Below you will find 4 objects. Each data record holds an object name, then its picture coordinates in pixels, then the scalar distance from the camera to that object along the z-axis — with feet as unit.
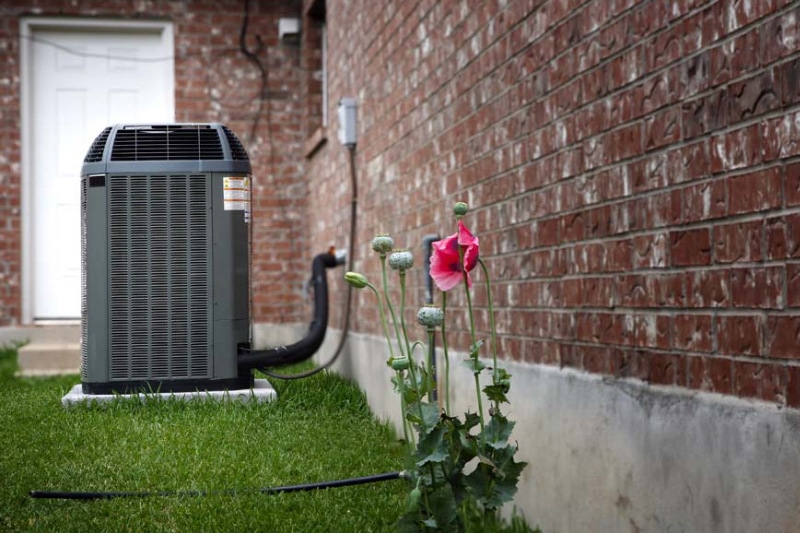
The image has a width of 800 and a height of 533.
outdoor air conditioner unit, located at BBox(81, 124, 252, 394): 14.35
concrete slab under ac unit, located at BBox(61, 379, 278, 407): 14.02
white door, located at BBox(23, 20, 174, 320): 25.55
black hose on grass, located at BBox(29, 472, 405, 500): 9.98
